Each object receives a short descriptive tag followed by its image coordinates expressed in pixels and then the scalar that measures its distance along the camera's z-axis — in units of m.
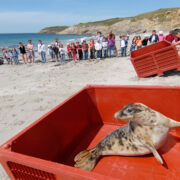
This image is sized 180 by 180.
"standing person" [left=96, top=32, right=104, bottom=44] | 11.75
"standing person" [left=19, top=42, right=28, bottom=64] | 12.93
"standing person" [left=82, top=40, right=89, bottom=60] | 11.61
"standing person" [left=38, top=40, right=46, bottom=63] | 12.29
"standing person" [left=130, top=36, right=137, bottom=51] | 11.12
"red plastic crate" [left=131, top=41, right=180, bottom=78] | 5.97
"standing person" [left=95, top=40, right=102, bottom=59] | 11.41
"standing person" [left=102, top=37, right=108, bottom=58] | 11.73
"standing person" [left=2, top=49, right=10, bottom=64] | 13.82
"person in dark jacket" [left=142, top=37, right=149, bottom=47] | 10.66
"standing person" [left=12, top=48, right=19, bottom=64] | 13.34
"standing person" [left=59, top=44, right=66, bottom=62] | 11.90
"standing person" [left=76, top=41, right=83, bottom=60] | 12.03
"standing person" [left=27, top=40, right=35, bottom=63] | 12.58
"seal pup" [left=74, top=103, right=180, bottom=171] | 2.31
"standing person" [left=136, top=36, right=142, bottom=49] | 10.88
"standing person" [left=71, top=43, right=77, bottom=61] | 12.06
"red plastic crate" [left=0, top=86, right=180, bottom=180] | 1.52
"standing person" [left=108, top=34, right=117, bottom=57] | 11.24
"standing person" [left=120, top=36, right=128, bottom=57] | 11.42
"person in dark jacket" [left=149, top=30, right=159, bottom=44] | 10.13
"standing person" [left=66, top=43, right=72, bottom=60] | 12.64
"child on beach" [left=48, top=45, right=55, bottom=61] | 13.09
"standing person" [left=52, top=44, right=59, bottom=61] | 12.27
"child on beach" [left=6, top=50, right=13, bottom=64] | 13.83
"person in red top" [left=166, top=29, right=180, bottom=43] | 7.64
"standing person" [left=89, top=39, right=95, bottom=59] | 11.71
